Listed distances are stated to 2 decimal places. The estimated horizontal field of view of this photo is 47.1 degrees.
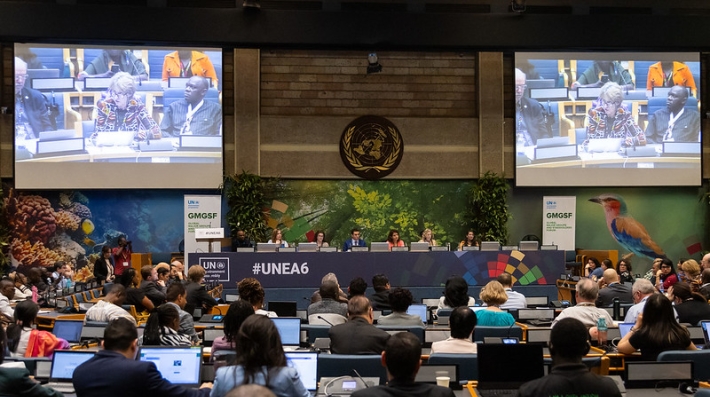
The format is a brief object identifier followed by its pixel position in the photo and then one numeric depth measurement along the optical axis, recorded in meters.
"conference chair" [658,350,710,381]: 5.44
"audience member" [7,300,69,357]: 6.39
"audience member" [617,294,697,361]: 5.72
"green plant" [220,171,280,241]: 17.22
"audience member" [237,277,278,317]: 7.00
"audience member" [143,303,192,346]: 5.80
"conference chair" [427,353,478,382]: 5.50
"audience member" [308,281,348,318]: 8.12
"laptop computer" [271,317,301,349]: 6.69
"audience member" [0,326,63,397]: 4.29
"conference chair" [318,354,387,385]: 5.45
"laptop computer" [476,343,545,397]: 4.84
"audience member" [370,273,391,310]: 9.66
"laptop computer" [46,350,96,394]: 5.39
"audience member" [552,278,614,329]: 6.94
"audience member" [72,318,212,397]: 3.96
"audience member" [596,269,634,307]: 9.92
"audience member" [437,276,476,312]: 8.31
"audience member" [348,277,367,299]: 8.13
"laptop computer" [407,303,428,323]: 8.98
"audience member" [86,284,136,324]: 7.82
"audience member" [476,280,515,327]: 7.48
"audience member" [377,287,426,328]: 7.49
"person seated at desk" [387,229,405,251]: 15.81
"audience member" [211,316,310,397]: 3.75
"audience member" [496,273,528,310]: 9.39
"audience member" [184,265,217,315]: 10.02
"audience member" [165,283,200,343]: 7.04
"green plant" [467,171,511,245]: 17.73
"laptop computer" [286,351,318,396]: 5.12
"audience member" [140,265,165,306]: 9.69
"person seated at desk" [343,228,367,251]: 15.48
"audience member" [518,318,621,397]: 3.59
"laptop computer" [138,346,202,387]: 5.16
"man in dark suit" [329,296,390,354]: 5.98
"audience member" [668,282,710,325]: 7.48
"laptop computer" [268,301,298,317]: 9.39
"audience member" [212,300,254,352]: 5.16
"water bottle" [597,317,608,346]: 6.57
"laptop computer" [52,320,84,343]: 7.48
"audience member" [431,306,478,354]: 5.78
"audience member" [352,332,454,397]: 3.42
